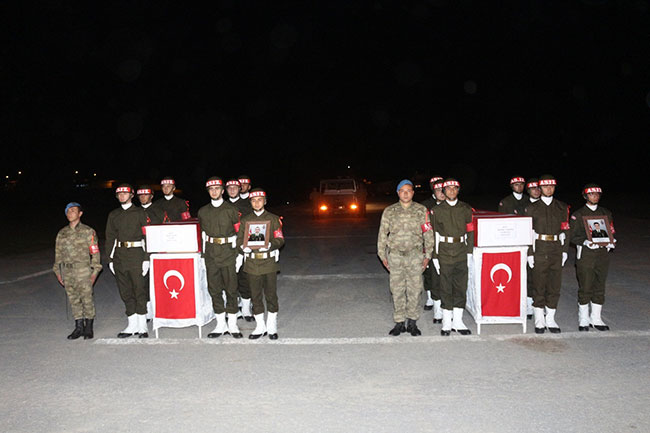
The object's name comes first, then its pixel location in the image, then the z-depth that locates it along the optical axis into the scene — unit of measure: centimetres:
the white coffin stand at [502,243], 682
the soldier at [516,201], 834
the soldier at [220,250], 696
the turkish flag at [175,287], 708
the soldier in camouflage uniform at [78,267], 709
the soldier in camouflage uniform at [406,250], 687
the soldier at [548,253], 693
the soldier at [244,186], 899
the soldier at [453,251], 690
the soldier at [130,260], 718
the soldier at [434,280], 763
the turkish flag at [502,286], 689
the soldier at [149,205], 793
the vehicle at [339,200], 2569
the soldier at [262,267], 689
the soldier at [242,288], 803
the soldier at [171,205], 881
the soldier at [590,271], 694
